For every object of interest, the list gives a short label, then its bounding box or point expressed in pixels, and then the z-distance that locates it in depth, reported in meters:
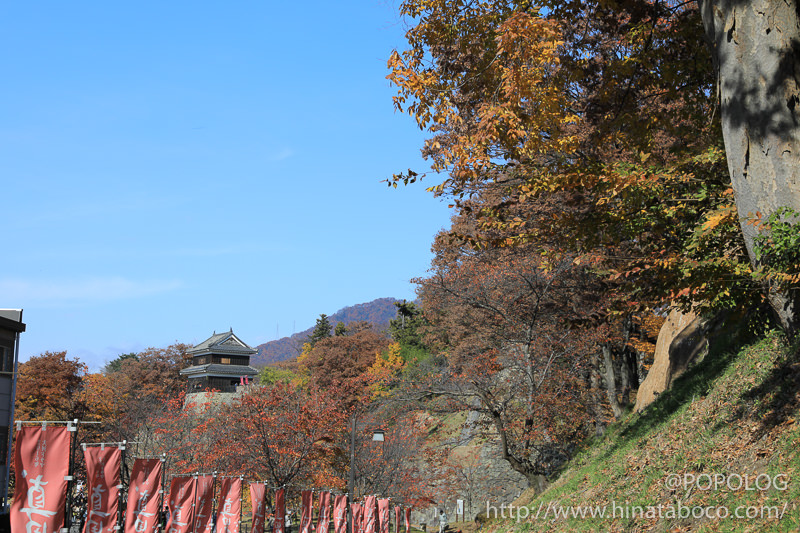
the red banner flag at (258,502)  18.66
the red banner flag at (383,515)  25.30
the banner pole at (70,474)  11.40
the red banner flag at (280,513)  19.83
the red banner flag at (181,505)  16.89
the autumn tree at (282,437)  22.59
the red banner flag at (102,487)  12.51
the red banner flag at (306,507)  21.28
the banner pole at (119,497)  12.64
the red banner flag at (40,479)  11.34
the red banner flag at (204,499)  17.48
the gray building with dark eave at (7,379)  16.98
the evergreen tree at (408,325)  53.75
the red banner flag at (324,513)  21.64
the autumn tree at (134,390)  35.75
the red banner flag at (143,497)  14.12
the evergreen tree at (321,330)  69.19
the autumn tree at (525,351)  17.89
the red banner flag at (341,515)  22.80
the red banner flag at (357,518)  23.08
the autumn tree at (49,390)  36.09
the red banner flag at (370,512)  23.90
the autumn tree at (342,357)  49.12
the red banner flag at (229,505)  18.12
